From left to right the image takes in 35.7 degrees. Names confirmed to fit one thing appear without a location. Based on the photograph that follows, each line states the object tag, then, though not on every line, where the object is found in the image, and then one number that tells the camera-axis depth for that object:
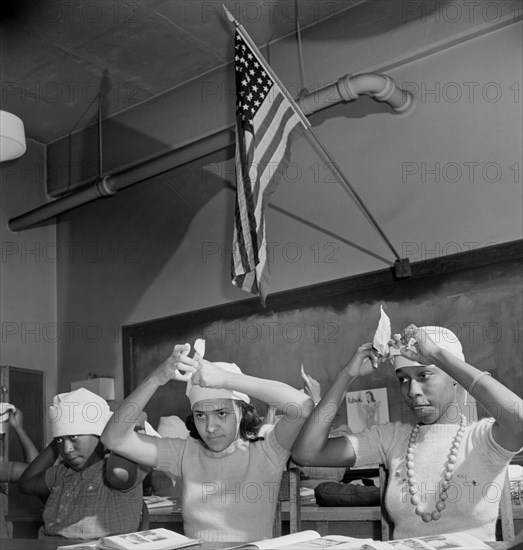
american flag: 4.09
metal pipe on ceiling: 5.16
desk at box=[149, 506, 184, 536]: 3.63
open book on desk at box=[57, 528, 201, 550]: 2.17
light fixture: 4.54
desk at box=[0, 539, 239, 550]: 2.21
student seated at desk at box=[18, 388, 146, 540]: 3.19
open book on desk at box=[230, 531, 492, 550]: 1.88
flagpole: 4.22
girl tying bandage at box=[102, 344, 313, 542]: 2.78
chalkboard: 4.75
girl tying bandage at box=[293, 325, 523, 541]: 2.40
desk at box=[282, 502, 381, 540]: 3.30
